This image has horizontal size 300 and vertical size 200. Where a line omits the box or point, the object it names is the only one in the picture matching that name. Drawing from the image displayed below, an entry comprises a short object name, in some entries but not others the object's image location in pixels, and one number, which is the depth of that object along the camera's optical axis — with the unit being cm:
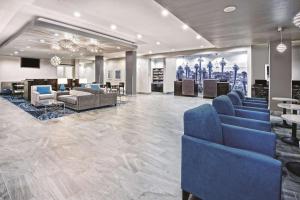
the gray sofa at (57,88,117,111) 676
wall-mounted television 1505
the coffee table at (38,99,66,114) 635
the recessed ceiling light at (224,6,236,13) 379
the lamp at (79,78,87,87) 1045
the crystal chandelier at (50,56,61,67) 990
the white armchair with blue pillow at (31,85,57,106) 754
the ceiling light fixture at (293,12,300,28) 287
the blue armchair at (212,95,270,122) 288
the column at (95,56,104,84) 1411
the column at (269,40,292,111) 665
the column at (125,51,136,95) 1215
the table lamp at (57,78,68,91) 889
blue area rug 586
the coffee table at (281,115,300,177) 247
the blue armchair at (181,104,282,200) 133
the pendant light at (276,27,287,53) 549
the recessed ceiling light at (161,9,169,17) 531
